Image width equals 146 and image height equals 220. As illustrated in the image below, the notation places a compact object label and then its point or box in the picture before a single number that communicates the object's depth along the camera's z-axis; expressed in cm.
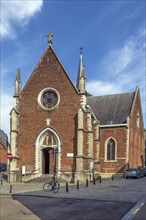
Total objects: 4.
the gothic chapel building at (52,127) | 2902
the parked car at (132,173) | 3284
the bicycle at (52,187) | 1922
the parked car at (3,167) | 4574
